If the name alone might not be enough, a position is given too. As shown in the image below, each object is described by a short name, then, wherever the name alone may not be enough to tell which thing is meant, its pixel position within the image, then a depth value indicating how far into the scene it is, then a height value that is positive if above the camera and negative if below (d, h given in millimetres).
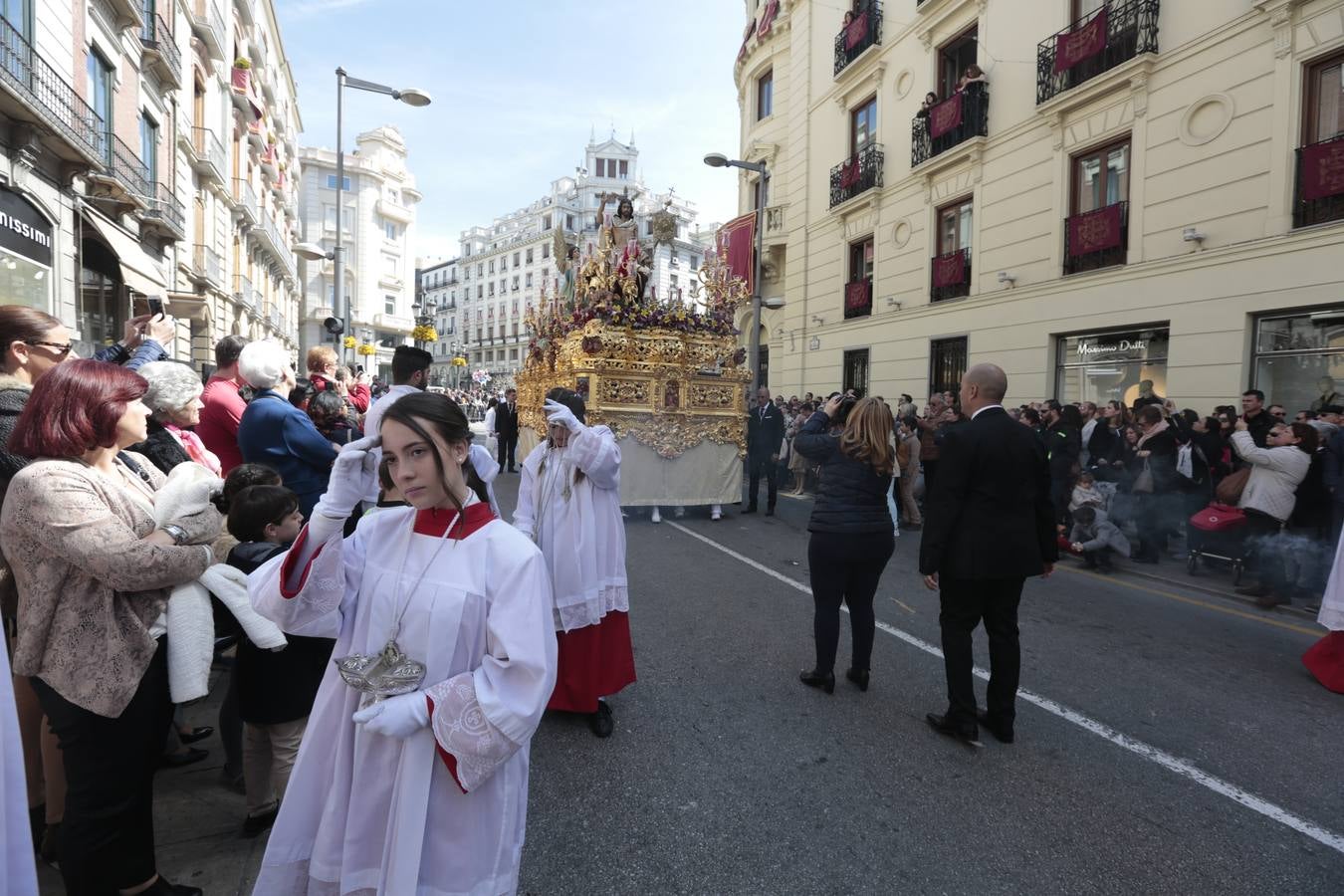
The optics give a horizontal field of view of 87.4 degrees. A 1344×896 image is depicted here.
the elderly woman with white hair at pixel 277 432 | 3689 -152
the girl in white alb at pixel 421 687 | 1651 -665
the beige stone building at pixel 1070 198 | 9227 +3908
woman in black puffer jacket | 4172 -680
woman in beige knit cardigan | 2002 -603
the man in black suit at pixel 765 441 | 10884 -433
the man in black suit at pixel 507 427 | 15867 -424
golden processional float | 10180 +566
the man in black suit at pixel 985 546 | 3680 -676
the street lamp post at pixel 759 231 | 15367 +4282
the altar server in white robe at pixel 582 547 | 3830 -776
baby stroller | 6959 -1168
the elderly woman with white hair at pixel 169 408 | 3035 -30
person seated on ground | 7711 -1297
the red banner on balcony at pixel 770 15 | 20953 +11931
